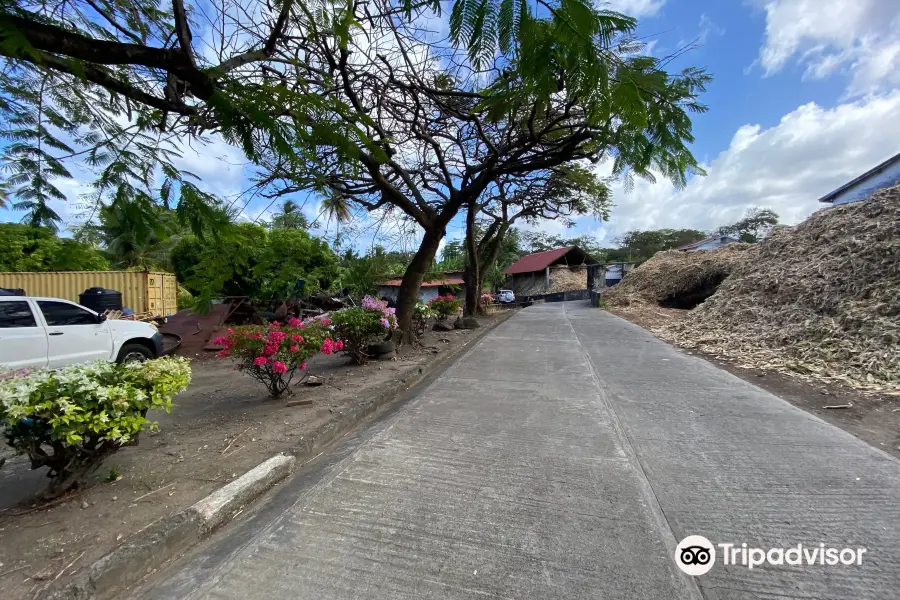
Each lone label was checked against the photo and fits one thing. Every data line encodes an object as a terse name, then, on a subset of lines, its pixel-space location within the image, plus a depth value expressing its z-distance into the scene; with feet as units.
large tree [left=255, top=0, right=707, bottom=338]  8.10
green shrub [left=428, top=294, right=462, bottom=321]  46.98
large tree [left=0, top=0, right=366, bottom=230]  9.01
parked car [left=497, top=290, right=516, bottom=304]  118.50
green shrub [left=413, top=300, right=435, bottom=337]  35.32
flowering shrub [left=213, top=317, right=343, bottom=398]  16.05
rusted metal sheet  30.83
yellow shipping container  46.39
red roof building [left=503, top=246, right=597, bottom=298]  128.06
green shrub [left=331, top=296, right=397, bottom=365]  24.08
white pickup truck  19.11
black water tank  35.40
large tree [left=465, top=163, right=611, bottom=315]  44.83
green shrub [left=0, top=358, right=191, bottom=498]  8.14
